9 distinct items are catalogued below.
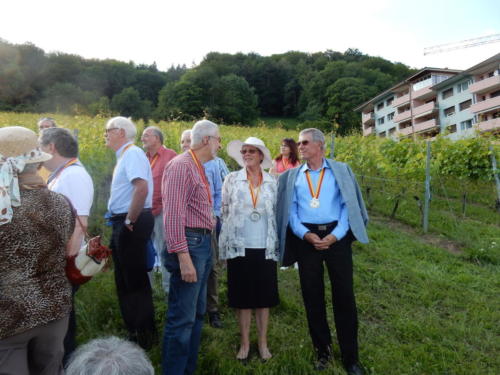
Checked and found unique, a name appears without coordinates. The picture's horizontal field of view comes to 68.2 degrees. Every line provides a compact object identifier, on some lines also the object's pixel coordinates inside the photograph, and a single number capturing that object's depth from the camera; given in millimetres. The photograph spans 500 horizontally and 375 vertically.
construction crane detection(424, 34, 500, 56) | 80362
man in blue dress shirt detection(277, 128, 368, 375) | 2955
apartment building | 38406
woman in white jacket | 3014
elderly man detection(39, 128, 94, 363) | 2406
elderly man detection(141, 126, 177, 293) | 3920
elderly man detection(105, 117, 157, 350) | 2893
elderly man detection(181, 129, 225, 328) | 3693
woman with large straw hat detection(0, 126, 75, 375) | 1555
